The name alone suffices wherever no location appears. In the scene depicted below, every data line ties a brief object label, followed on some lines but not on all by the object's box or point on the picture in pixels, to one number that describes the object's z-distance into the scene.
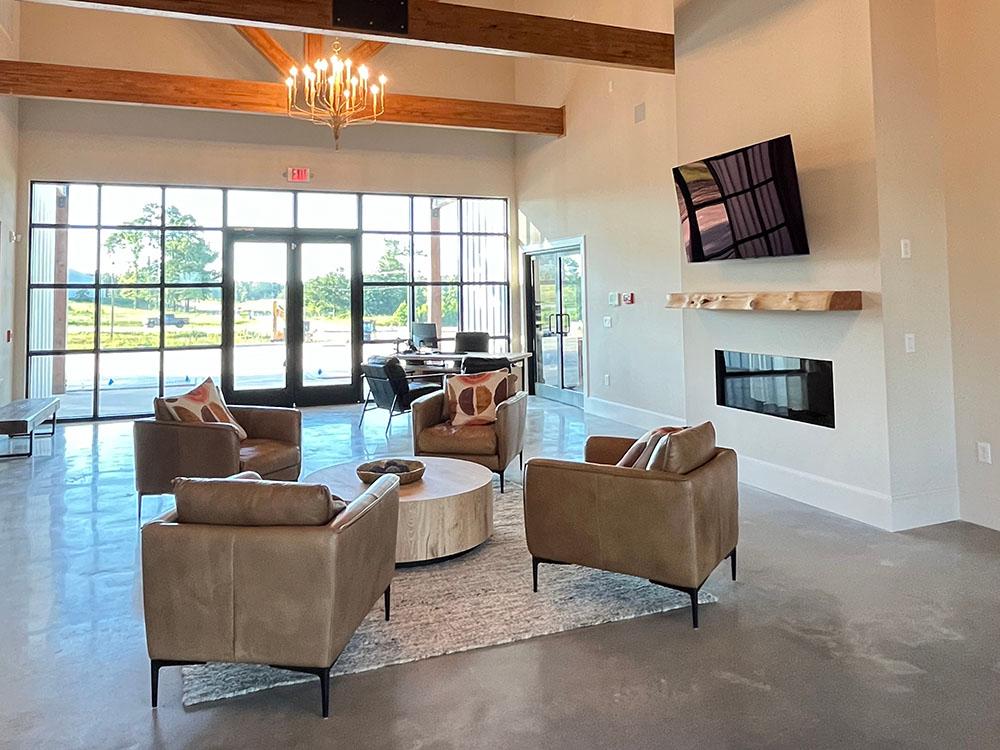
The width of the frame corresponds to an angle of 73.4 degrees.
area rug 2.56
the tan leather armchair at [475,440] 4.92
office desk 8.13
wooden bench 5.95
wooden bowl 3.64
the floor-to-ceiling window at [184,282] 8.76
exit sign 9.51
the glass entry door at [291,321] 9.56
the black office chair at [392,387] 7.07
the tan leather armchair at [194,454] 4.30
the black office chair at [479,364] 8.27
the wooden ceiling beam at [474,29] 4.47
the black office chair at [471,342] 9.41
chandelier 5.89
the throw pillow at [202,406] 4.48
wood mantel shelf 4.13
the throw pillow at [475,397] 5.25
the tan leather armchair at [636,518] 2.83
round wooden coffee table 3.48
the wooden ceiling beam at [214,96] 7.13
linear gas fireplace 4.54
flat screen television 4.41
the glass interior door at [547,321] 9.98
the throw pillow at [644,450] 3.11
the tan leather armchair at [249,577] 2.24
